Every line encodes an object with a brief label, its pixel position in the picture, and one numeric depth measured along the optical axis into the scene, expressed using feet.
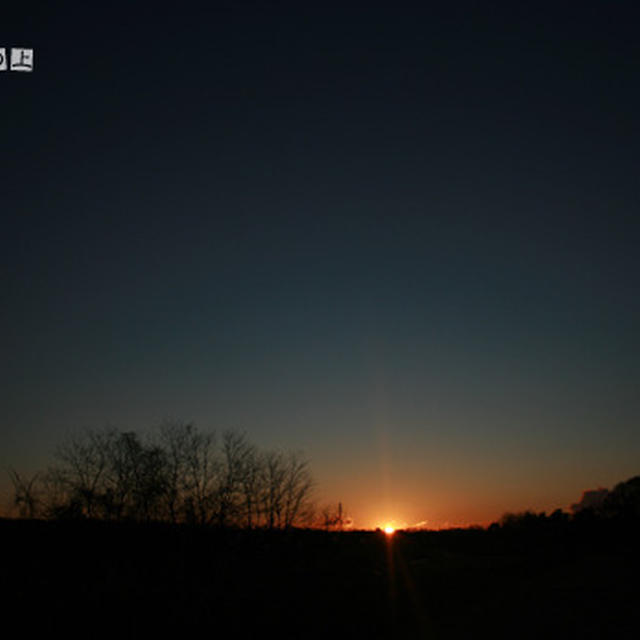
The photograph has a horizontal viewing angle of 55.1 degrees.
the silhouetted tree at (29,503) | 110.83
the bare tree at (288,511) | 208.32
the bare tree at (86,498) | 155.45
